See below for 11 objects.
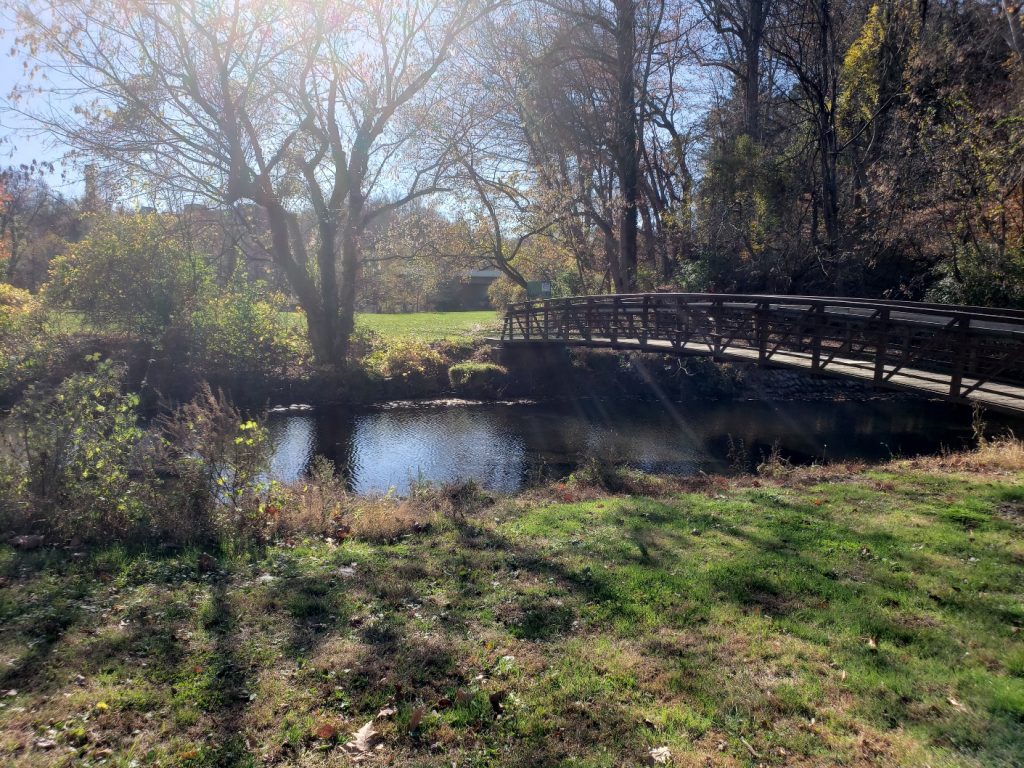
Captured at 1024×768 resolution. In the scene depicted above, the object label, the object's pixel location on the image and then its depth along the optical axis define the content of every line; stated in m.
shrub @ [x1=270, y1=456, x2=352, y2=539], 7.94
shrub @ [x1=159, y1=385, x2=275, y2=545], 7.36
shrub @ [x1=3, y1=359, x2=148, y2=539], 6.85
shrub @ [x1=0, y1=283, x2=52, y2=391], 19.12
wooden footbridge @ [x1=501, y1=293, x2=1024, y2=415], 9.32
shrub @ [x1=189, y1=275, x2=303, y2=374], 23.64
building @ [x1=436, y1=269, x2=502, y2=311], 59.31
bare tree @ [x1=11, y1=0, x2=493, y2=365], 17.59
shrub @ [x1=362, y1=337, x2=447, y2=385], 24.44
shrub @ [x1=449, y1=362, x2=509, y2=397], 24.25
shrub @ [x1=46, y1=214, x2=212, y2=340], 22.64
